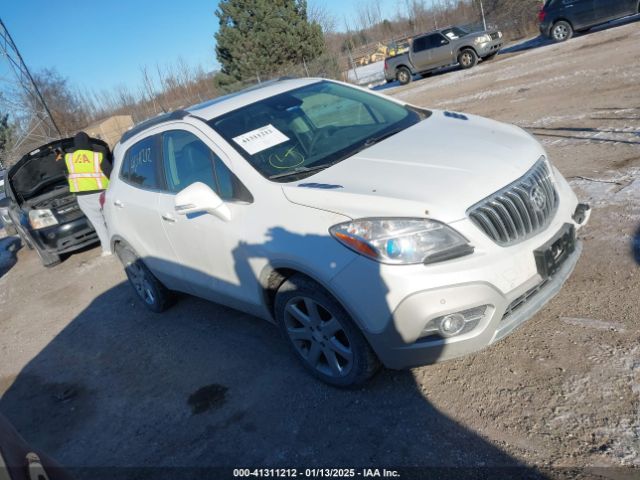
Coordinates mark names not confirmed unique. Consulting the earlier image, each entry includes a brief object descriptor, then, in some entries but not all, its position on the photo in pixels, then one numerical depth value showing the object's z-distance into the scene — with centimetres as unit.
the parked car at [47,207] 785
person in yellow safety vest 676
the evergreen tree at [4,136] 2792
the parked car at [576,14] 1571
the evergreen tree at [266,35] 3005
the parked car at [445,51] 1847
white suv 254
